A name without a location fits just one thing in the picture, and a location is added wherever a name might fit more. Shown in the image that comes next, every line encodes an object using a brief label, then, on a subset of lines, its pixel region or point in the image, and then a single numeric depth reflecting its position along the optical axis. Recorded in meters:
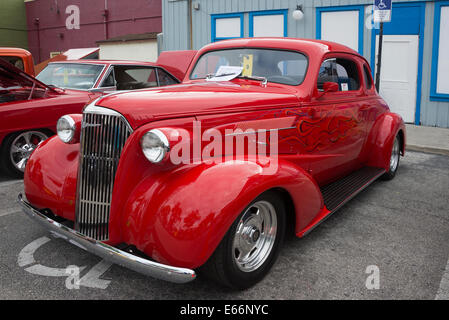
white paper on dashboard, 3.66
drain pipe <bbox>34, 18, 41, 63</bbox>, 23.62
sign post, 6.76
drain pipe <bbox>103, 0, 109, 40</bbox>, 19.92
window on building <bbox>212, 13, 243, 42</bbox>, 11.11
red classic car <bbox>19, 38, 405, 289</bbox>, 2.25
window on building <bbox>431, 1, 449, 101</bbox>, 8.26
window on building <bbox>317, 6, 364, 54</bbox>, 9.29
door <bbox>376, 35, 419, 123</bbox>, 8.84
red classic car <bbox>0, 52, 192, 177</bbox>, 4.92
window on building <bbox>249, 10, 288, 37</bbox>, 10.38
